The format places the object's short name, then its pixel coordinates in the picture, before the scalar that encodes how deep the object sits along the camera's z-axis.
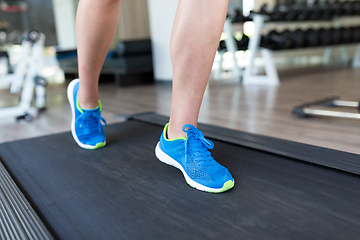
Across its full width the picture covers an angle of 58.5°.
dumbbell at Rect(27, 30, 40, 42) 1.92
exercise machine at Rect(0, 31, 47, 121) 1.92
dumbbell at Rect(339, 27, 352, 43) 3.79
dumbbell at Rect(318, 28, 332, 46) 3.53
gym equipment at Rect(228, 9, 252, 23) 3.22
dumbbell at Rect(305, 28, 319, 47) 3.37
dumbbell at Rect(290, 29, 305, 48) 3.18
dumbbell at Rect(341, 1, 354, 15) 4.11
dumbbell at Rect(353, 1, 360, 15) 4.14
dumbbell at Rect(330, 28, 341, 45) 3.66
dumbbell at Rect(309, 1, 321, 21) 3.71
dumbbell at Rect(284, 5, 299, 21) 3.42
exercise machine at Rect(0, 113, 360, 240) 0.53
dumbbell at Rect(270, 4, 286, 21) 3.21
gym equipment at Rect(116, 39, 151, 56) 3.54
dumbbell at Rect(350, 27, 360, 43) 3.88
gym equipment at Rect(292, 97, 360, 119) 1.41
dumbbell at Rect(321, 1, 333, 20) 3.86
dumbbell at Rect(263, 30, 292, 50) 2.99
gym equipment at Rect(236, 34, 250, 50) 3.49
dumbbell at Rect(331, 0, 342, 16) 3.98
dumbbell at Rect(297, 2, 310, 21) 3.58
